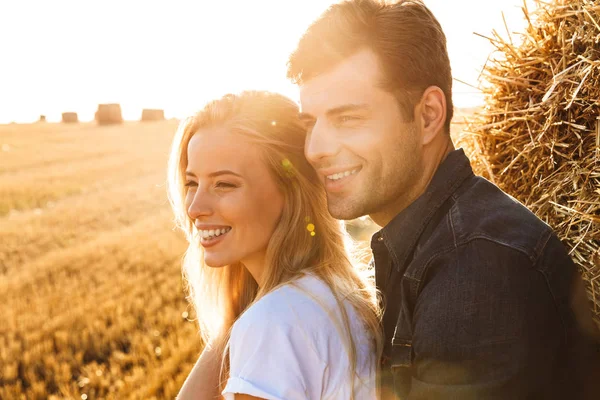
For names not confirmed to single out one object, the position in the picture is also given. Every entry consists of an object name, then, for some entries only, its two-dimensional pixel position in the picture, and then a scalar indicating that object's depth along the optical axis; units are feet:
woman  6.64
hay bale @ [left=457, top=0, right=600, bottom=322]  7.84
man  5.56
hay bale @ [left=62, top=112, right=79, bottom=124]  165.07
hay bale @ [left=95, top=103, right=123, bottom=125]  148.05
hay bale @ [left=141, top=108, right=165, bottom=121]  157.17
